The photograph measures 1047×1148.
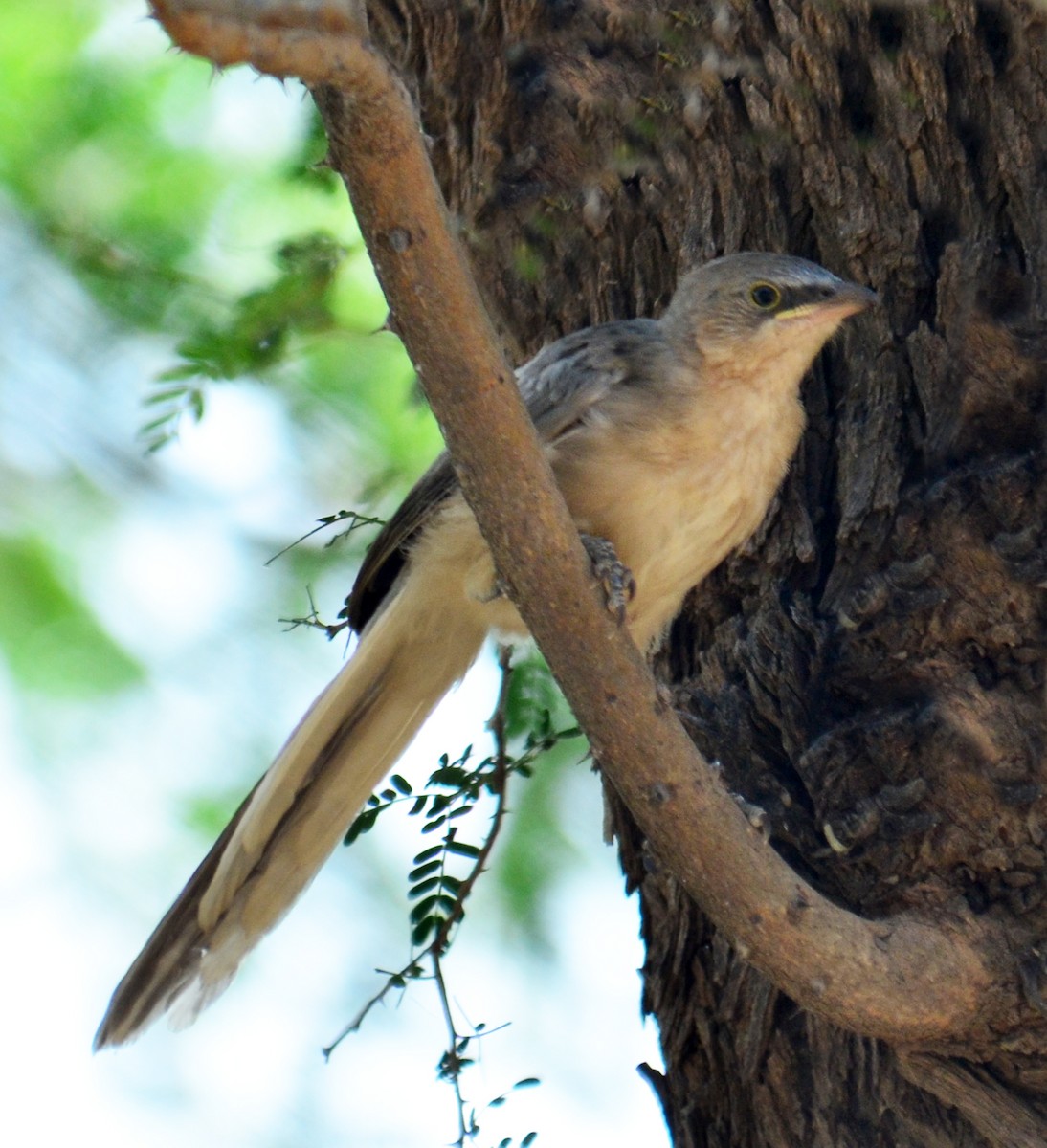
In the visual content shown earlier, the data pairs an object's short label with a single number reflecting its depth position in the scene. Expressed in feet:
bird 24.79
